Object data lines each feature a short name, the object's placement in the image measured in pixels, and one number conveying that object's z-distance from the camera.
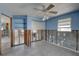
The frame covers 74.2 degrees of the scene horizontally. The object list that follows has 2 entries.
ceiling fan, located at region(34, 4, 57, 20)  1.29
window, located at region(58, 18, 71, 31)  1.35
